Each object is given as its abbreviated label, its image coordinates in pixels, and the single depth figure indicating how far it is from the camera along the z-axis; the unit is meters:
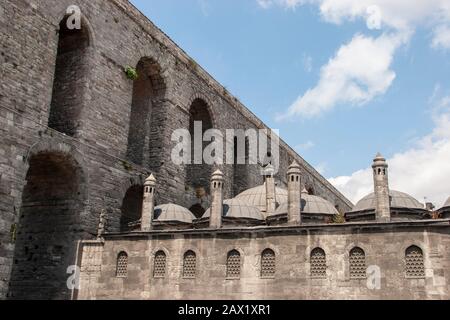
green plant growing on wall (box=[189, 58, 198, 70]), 29.51
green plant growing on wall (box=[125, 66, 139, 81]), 24.22
